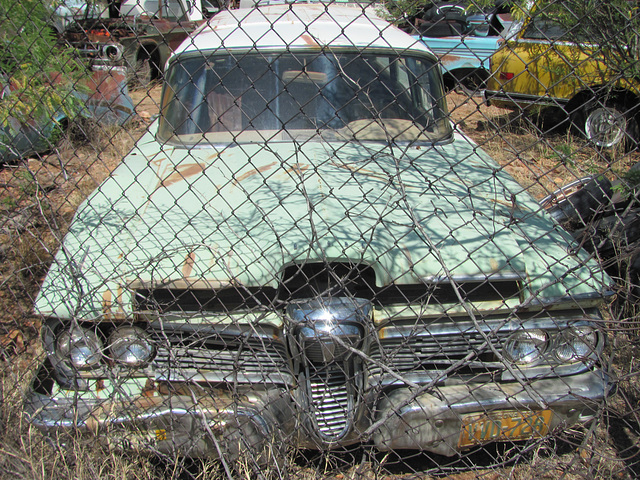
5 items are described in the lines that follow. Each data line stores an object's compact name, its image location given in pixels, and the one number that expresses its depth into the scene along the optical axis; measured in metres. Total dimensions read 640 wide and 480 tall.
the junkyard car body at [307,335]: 1.84
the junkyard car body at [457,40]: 7.54
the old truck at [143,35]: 6.94
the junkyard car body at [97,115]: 4.30
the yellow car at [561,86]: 5.13
